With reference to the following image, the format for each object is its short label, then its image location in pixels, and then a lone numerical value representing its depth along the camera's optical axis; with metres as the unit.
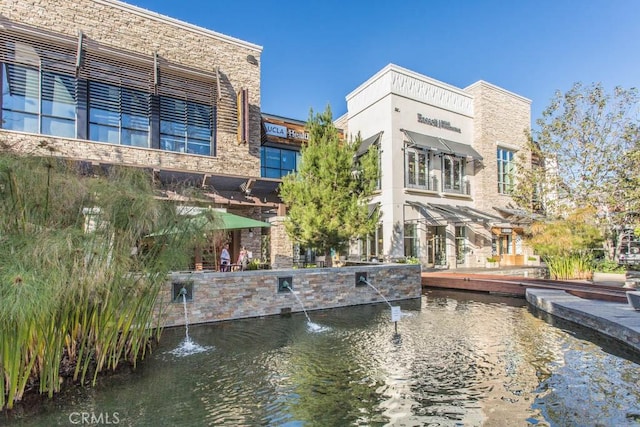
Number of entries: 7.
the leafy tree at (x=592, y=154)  17.19
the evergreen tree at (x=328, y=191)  12.55
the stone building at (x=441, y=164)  20.52
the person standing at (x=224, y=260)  12.51
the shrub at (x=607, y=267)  15.72
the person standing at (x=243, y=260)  12.65
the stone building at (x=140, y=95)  12.07
